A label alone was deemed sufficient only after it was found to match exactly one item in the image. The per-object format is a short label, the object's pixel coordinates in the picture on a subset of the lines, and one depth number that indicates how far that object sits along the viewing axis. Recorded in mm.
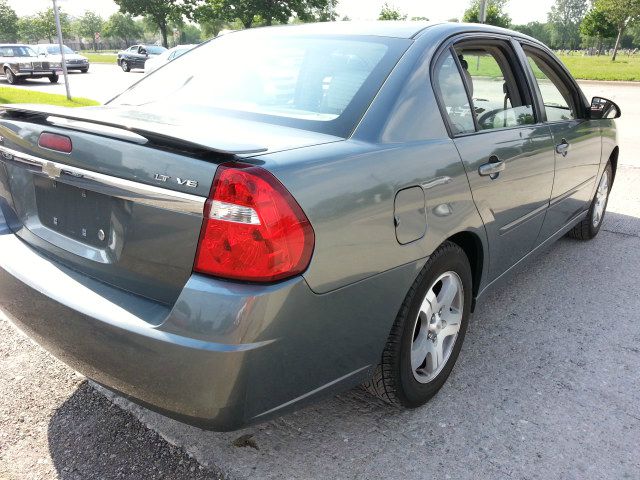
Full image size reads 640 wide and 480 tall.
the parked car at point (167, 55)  17016
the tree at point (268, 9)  48500
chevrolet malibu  1684
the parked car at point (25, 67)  21953
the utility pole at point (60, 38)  12225
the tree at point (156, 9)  60469
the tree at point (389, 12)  44062
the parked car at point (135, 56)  33281
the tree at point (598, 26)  45219
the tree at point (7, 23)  78625
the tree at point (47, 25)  84125
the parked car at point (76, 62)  28352
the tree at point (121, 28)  99188
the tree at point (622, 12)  36125
